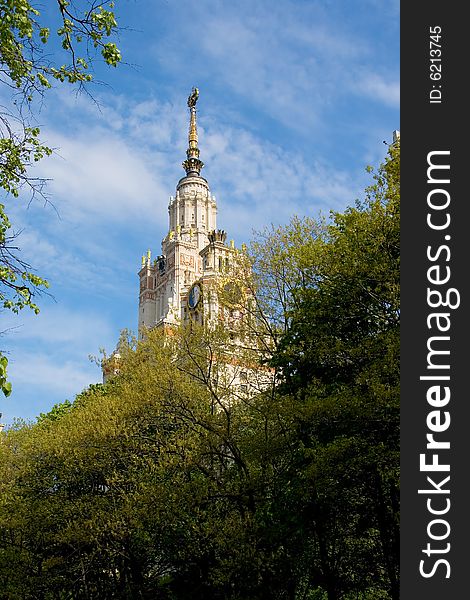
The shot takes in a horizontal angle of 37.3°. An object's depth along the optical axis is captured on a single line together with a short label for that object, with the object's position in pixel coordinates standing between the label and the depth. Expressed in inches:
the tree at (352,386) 668.7
